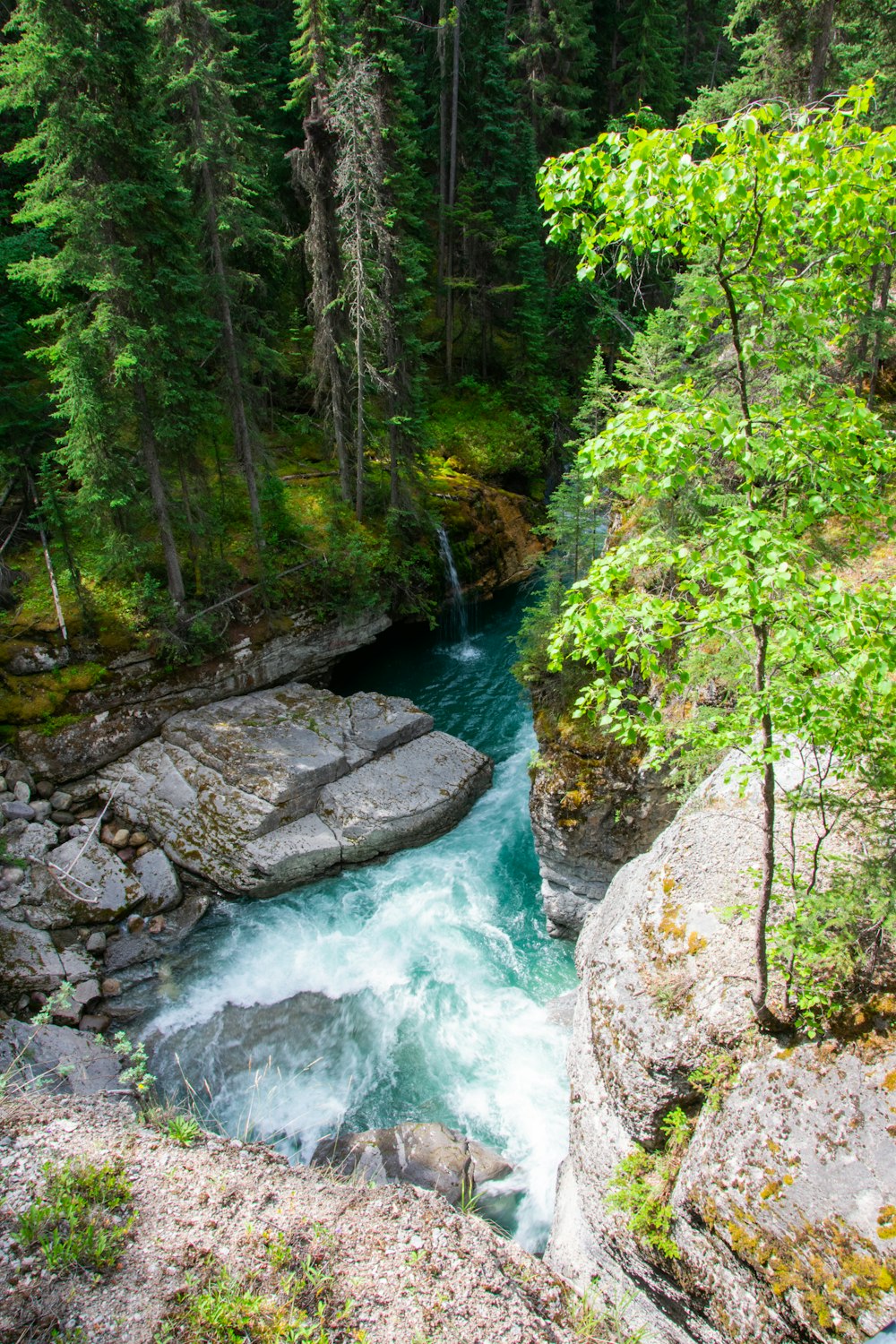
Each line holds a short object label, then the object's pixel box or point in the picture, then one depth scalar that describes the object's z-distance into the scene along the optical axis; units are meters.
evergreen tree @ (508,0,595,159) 30.03
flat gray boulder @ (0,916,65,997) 11.64
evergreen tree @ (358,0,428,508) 18.44
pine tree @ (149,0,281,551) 14.23
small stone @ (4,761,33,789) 13.90
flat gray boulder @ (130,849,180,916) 13.33
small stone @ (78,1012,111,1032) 11.38
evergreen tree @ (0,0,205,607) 12.08
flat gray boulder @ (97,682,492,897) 14.10
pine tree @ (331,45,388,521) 16.55
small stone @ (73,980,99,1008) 11.63
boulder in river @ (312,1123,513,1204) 9.09
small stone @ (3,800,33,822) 13.47
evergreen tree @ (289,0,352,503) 17.47
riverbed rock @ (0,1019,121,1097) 9.91
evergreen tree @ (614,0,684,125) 30.25
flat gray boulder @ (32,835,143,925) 12.71
